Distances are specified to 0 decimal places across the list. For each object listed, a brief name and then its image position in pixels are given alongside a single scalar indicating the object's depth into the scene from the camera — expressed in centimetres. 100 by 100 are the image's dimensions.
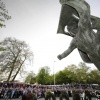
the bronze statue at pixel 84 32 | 295
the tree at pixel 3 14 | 820
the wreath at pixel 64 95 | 1084
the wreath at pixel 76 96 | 921
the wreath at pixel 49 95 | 1009
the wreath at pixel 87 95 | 1000
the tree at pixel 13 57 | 1774
